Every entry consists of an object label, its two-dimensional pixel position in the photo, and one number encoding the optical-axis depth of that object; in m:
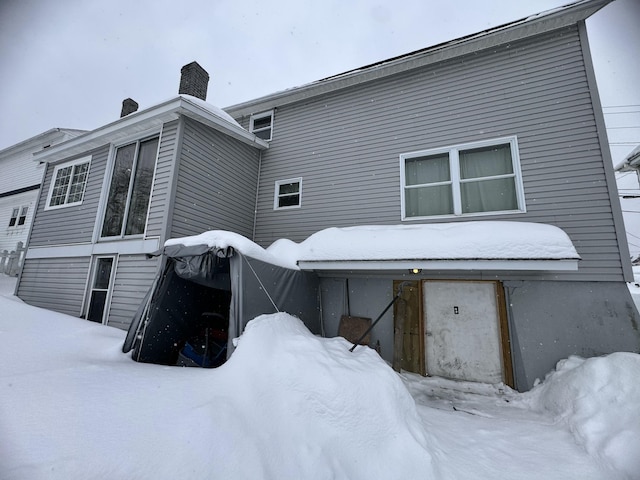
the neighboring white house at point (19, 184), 15.71
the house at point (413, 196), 5.61
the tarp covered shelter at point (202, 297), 4.82
